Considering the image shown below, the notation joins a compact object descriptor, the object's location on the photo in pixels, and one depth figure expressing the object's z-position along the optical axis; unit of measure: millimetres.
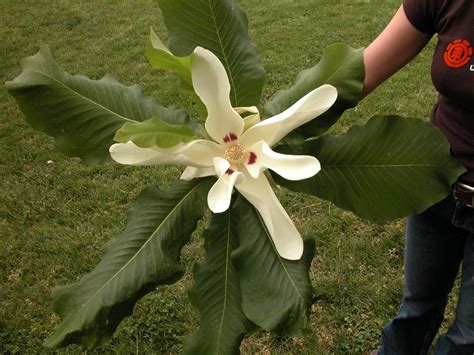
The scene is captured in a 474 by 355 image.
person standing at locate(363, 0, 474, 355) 1359
